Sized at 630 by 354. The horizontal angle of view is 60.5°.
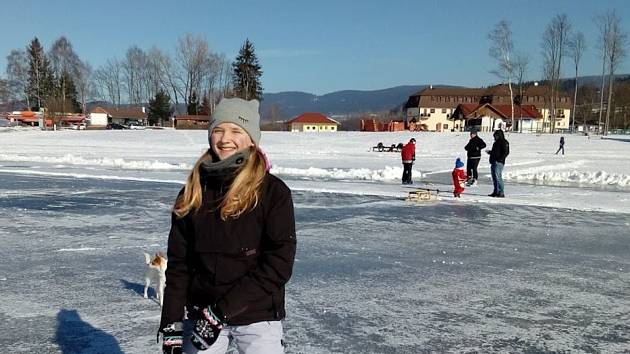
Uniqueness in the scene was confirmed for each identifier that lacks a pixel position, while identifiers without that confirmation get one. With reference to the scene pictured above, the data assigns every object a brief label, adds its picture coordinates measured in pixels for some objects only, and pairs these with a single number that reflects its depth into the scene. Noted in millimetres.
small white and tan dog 4613
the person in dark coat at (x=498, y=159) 13125
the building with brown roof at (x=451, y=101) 102556
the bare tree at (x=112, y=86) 101100
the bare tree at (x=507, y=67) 57500
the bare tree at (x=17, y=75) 78438
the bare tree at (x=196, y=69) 79375
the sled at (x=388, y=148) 38531
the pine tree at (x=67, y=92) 75000
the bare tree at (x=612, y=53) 55906
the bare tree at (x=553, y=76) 60762
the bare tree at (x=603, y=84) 57612
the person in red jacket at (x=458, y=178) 12805
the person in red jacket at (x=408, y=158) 16719
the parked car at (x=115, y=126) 72450
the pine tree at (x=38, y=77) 78188
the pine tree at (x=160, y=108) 80000
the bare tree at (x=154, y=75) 84125
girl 2205
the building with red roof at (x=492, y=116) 73975
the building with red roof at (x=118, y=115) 87812
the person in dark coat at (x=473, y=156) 16594
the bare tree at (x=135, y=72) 93812
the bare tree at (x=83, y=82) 86625
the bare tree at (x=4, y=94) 69625
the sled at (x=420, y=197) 12177
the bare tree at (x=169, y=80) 82500
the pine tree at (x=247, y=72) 79375
